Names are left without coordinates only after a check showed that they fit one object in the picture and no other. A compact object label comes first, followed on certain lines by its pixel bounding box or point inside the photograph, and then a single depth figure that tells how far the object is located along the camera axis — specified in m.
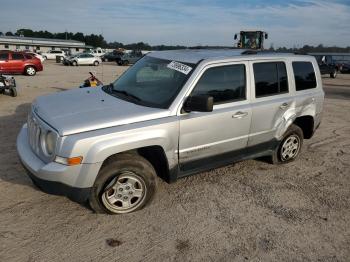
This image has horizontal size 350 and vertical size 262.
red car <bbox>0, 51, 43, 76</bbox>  21.55
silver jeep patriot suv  3.60
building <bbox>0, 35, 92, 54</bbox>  76.20
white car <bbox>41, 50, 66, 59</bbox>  51.89
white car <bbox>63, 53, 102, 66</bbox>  37.72
